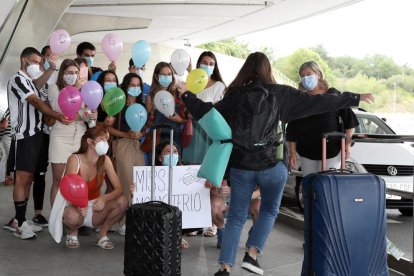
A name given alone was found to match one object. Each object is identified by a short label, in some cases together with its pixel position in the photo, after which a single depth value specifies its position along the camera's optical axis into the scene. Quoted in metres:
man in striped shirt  6.10
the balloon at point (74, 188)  5.39
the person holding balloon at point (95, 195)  5.66
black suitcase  4.31
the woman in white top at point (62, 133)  6.23
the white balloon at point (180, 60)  6.89
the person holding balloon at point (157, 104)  6.14
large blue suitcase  4.01
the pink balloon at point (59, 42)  7.15
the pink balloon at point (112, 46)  7.49
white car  7.59
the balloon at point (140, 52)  7.00
